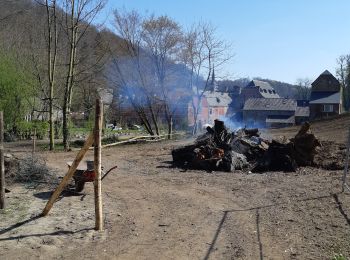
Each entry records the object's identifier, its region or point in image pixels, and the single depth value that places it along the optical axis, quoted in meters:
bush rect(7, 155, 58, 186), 10.77
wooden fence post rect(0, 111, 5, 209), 7.93
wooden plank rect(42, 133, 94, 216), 7.03
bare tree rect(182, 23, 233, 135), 35.22
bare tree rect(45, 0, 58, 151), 22.97
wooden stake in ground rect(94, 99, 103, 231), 7.00
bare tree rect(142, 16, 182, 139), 32.97
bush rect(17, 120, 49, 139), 35.22
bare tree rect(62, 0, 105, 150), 23.11
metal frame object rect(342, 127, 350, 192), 9.17
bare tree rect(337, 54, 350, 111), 70.06
